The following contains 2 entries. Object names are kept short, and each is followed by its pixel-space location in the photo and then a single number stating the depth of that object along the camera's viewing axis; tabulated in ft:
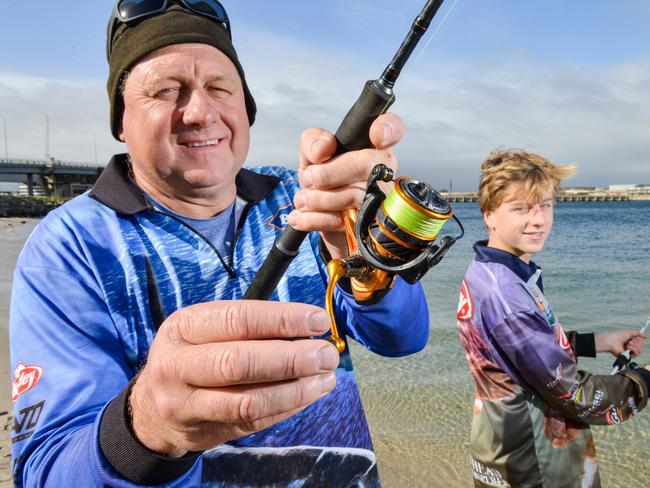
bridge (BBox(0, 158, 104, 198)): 195.42
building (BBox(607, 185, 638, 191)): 388.37
